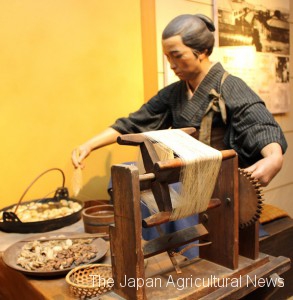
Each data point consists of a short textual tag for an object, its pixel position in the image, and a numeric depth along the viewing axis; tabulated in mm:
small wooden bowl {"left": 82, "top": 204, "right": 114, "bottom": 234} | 1500
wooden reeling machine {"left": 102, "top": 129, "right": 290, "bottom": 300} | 839
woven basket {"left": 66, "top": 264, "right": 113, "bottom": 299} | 996
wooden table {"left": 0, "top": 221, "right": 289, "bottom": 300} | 901
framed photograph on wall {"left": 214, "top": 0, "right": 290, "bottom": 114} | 2586
